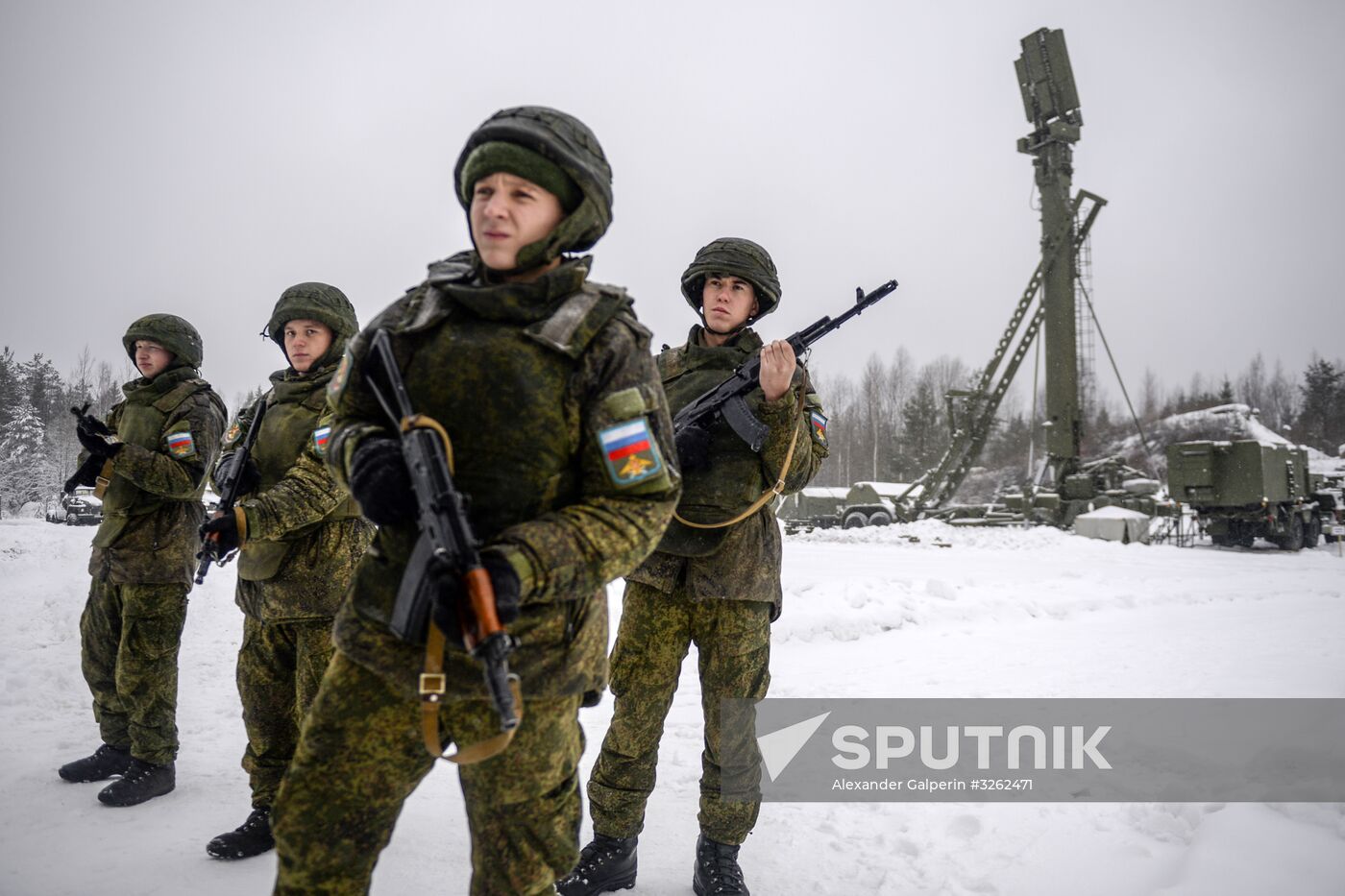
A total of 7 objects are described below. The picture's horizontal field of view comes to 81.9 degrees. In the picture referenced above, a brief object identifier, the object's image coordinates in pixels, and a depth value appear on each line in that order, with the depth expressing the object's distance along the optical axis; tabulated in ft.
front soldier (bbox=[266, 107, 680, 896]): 5.37
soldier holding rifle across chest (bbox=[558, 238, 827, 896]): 9.41
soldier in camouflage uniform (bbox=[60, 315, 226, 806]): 11.85
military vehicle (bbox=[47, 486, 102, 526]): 69.82
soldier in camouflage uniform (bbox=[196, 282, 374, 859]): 9.99
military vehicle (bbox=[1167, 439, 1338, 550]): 59.67
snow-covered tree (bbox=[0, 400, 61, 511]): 92.68
